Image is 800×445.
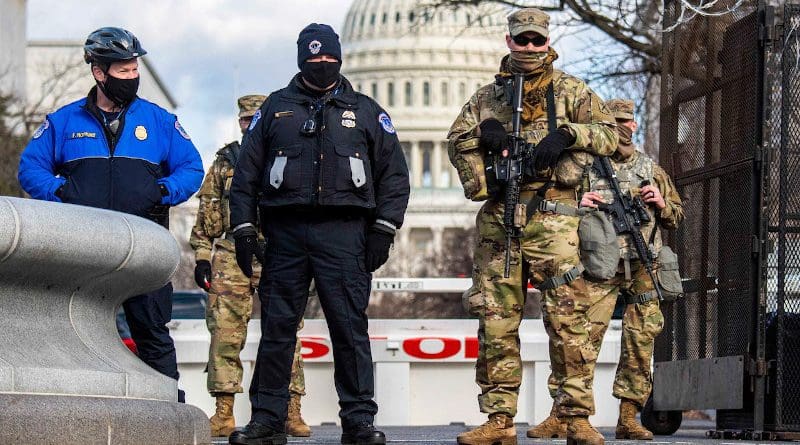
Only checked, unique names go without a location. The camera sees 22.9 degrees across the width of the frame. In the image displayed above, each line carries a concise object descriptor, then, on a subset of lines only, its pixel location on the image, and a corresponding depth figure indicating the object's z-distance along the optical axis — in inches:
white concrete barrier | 630.5
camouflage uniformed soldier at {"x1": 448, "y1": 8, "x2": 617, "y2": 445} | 359.3
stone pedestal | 256.2
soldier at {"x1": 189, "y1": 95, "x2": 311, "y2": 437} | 477.4
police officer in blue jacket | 362.6
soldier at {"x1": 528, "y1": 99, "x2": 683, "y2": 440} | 466.0
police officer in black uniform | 345.4
